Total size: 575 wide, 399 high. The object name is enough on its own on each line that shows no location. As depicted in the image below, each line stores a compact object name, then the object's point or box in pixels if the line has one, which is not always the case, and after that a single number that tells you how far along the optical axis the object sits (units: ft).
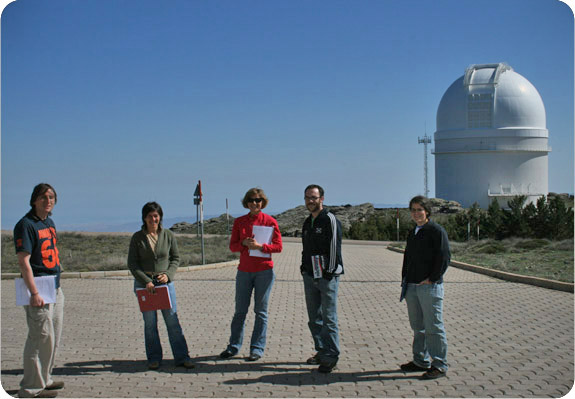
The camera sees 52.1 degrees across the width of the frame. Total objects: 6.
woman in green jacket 18.92
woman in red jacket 20.08
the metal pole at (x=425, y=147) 167.84
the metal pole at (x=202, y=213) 50.26
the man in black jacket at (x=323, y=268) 18.81
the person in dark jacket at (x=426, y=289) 18.19
